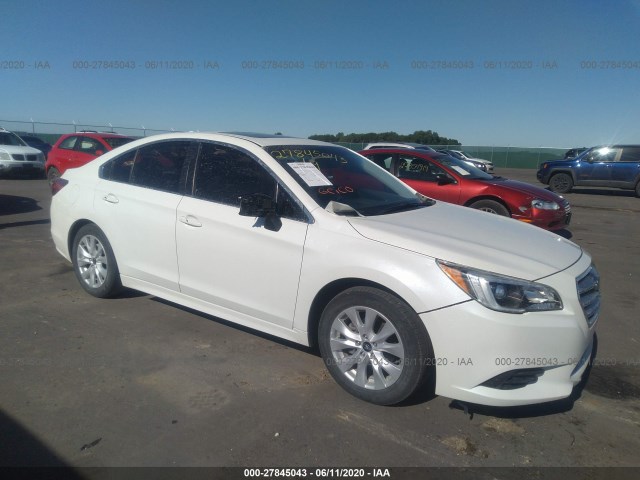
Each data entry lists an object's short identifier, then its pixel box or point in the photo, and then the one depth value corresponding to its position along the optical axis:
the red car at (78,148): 13.05
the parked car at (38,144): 23.08
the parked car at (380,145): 13.77
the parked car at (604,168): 16.17
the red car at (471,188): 7.67
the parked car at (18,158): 15.57
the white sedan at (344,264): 2.71
